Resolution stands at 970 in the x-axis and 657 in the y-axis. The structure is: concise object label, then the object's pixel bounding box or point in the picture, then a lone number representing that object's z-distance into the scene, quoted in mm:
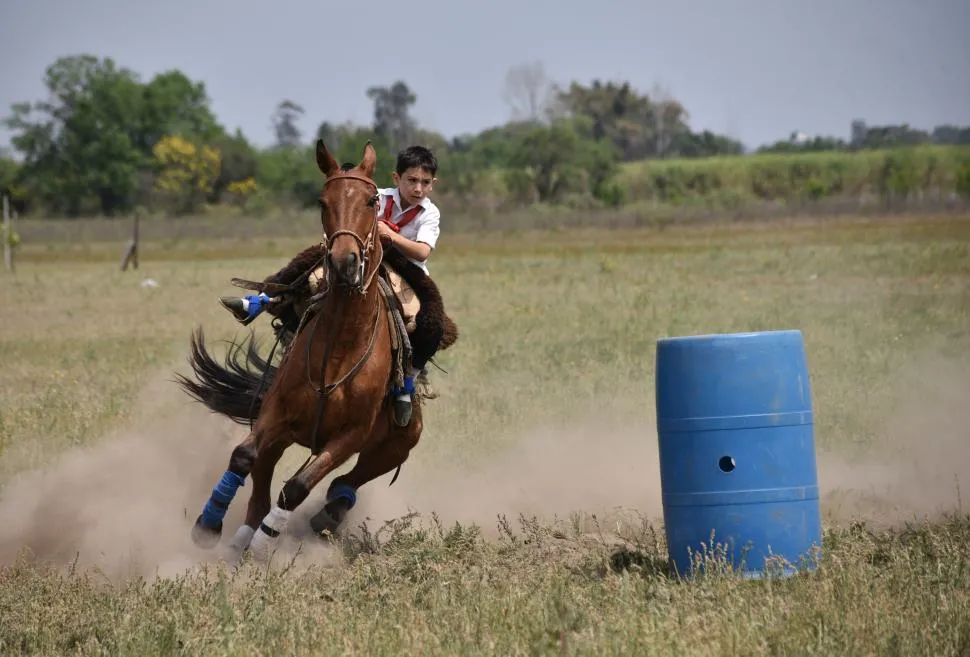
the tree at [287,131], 194625
